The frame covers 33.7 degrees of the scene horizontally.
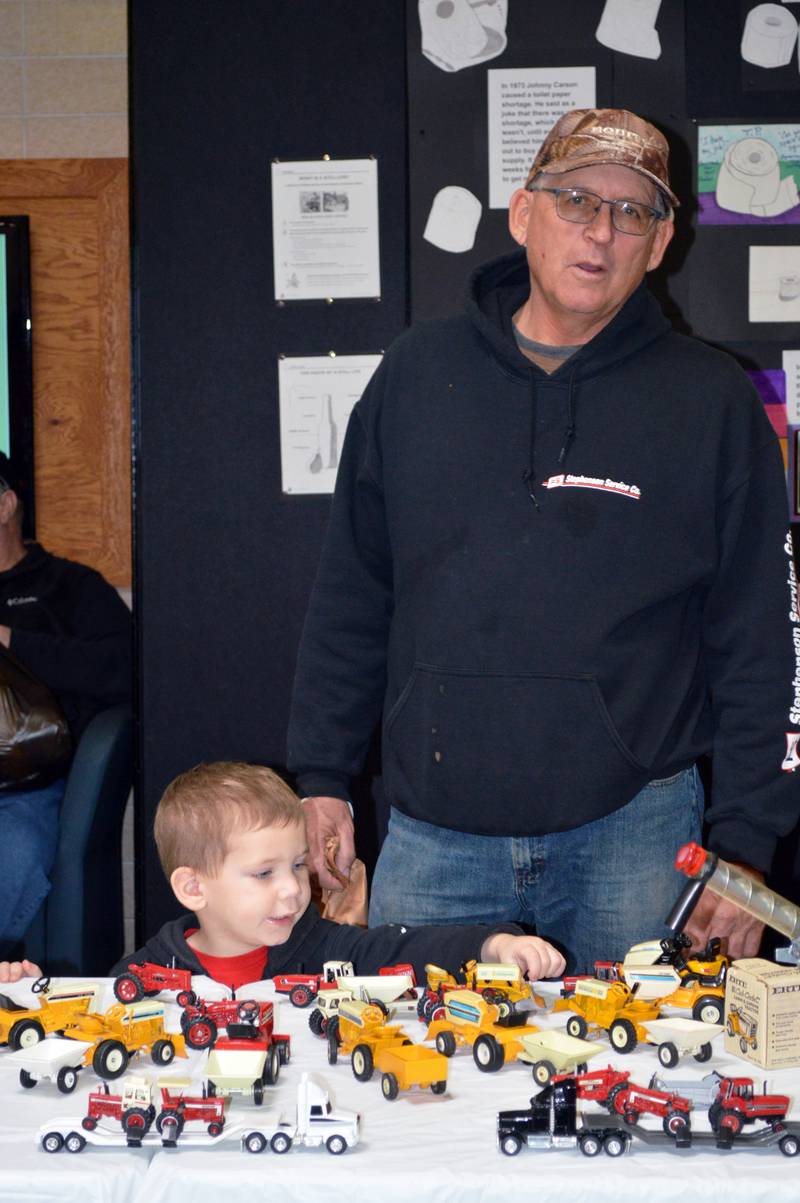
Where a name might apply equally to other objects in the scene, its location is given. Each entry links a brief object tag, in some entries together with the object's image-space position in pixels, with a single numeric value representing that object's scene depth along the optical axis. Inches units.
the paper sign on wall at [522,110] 106.8
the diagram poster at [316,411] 111.0
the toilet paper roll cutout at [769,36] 105.8
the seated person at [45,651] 114.8
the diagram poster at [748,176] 106.7
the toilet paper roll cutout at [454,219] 108.3
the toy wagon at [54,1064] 45.4
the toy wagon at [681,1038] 47.4
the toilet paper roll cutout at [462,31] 106.7
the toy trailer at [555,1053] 45.1
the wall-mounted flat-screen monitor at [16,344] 155.5
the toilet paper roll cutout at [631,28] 105.7
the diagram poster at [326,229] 109.5
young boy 63.1
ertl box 47.3
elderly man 70.5
